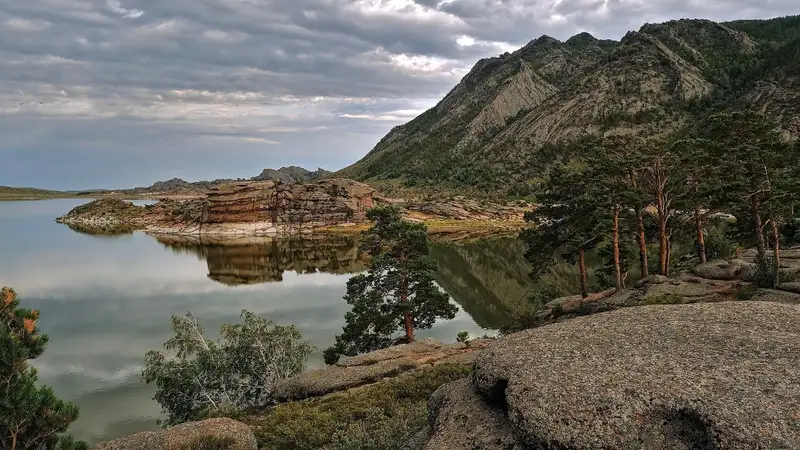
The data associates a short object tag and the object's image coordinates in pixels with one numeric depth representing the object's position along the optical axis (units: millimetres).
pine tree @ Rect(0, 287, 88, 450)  13797
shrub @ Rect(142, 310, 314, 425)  28266
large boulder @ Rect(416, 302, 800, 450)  7969
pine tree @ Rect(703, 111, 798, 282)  29750
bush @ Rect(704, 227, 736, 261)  49562
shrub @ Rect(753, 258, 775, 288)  30062
